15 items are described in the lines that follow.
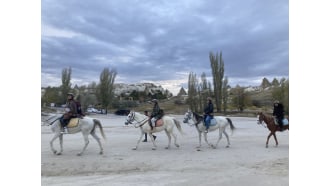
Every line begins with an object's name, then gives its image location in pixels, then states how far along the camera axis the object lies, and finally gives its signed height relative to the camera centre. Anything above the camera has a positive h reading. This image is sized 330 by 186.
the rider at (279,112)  9.77 -0.60
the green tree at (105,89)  45.59 +0.73
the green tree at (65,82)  39.16 +1.54
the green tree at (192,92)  37.97 +0.24
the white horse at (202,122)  9.84 -0.93
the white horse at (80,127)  8.30 -0.92
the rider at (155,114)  9.41 -0.64
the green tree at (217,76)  35.97 +2.16
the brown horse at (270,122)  9.99 -0.94
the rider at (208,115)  9.71 -0.68
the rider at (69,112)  8.20 -0.50
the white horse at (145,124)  9.44 -0.95
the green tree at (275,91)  23.46 +0.22
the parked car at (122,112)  39.75 -2.41
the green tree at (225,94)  35.97 -0.02
